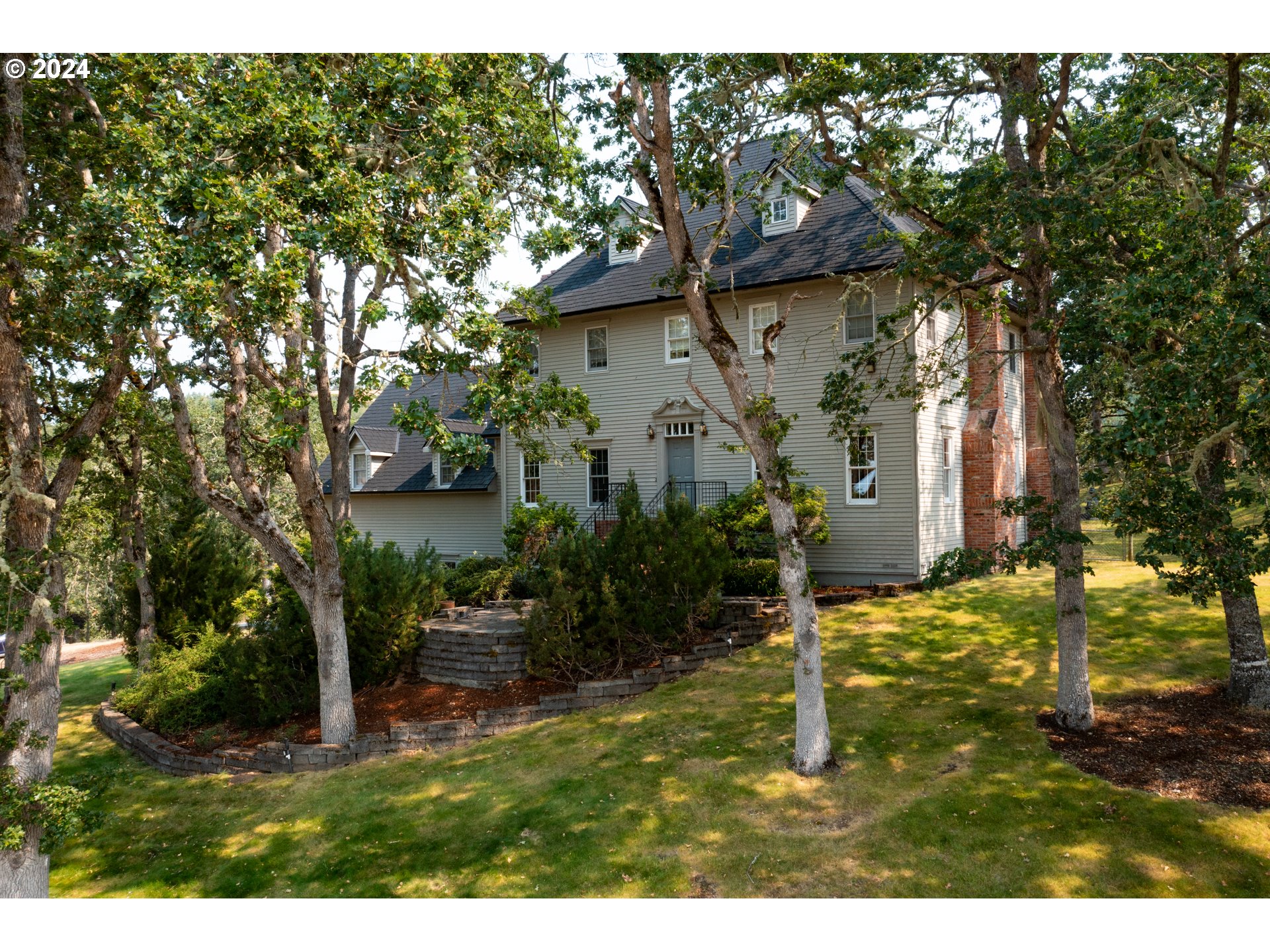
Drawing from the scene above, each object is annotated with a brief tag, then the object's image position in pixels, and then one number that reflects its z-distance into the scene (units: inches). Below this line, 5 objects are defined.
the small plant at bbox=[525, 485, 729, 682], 471.2
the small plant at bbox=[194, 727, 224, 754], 449.4
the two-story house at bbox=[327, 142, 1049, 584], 622.8
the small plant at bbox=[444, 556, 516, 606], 677.3
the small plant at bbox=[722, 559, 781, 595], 582.2
